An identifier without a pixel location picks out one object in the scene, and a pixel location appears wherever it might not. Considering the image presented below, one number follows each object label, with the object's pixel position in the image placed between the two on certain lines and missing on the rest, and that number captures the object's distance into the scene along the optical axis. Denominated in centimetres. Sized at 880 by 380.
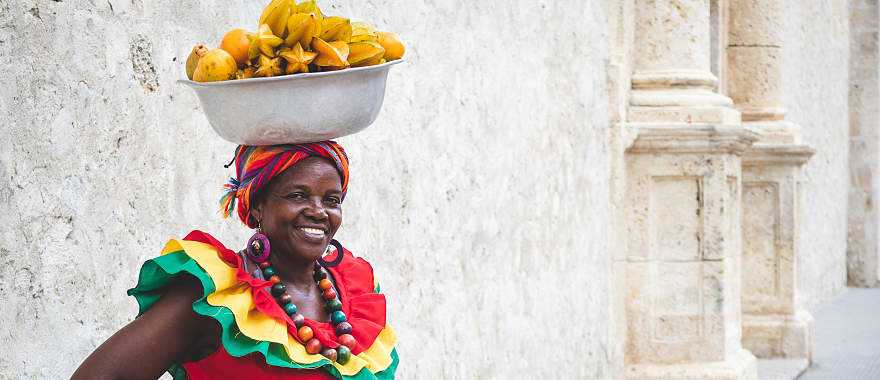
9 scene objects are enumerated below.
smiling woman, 190
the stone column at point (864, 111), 1335
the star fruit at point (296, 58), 197
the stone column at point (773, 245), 816
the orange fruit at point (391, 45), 215
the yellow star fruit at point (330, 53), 200
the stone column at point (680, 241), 640
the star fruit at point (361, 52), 207
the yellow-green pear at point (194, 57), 201
